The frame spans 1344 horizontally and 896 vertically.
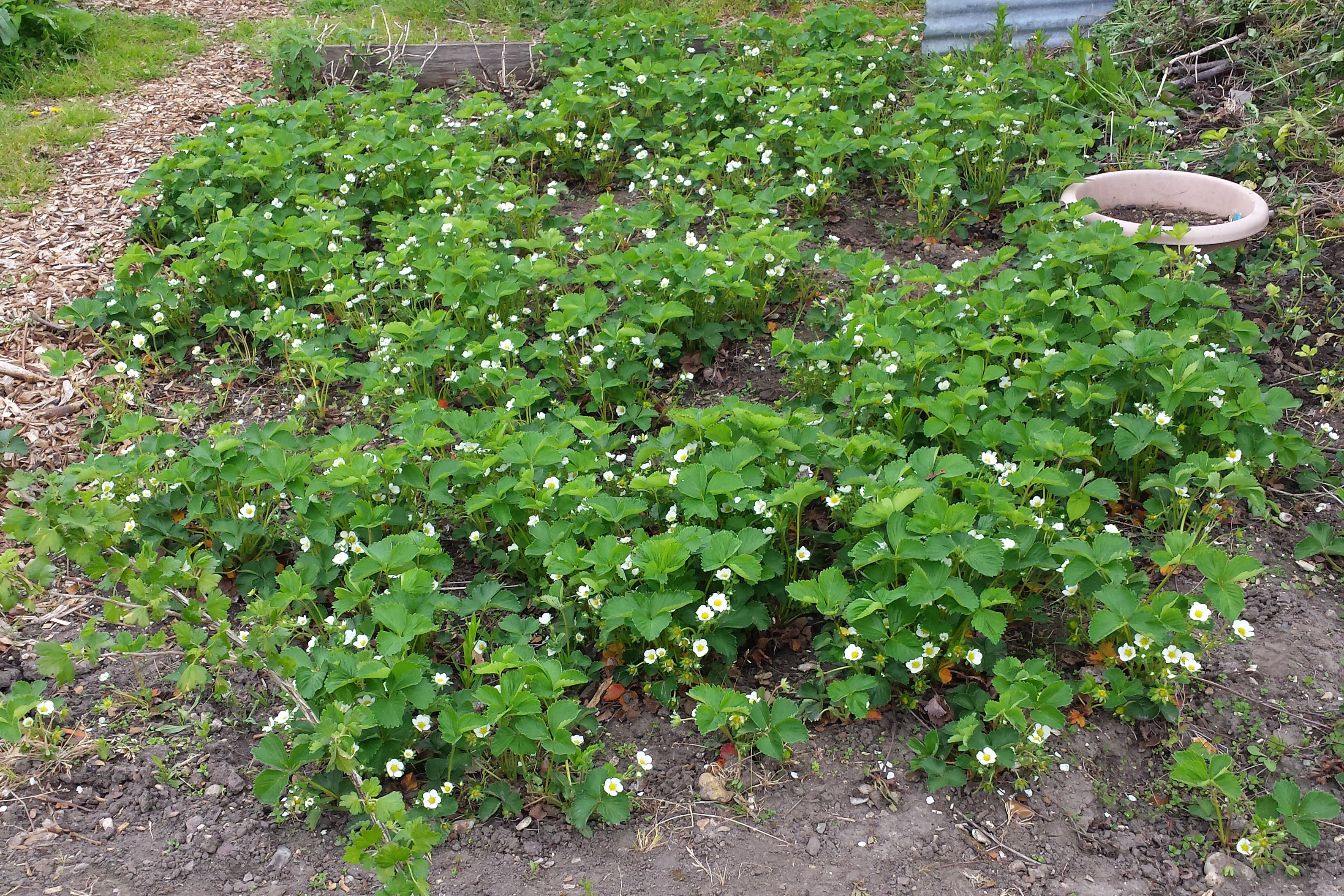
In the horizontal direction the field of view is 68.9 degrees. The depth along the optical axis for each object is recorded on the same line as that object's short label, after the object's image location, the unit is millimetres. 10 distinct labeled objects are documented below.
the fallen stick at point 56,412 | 4062
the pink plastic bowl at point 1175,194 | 4301
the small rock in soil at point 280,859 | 2365
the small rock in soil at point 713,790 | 2498
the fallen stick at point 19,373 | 4211
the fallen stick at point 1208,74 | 5465
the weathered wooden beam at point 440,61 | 6973
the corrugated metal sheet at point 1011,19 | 6211
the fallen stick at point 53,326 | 4527
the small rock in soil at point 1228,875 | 2230
